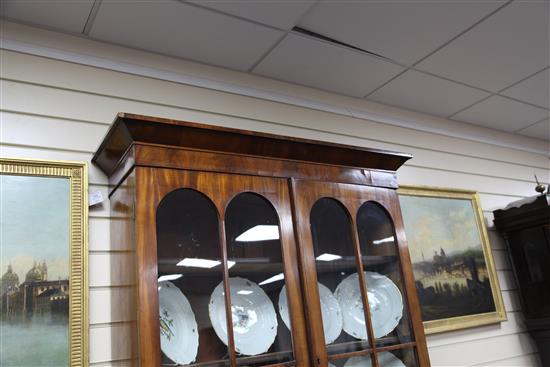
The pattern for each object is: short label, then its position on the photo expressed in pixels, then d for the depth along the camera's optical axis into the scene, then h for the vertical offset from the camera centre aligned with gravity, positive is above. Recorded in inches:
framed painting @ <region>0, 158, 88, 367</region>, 63.2 +11.6
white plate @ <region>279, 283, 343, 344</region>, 68.9 +0.9
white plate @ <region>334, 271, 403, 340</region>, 74.9 +1.3
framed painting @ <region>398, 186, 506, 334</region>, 109.8 +10.4
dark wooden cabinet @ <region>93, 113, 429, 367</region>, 61.0 +10.9
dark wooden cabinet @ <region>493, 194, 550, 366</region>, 120.4 +8.9
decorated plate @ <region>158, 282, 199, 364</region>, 59.3 +1.1
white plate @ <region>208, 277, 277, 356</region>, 63.2 +1.5
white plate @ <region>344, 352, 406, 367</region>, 71.5 -7.2
